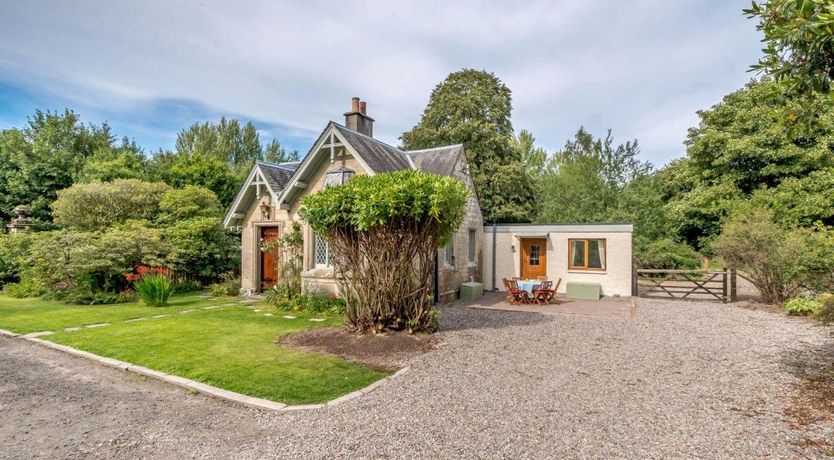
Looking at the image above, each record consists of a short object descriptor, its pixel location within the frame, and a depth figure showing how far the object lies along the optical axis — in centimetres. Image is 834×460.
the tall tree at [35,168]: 2358
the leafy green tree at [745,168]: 2131
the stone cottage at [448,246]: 1376
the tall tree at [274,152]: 4841
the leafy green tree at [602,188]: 2494
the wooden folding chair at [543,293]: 1362
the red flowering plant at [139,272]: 1462
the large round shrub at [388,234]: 789
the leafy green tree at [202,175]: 2884
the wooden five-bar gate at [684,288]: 1427
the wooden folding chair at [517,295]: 1370
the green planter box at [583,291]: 1536
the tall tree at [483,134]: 2614
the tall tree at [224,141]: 4166
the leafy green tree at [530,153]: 4172
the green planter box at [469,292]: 1494
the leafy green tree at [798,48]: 425
